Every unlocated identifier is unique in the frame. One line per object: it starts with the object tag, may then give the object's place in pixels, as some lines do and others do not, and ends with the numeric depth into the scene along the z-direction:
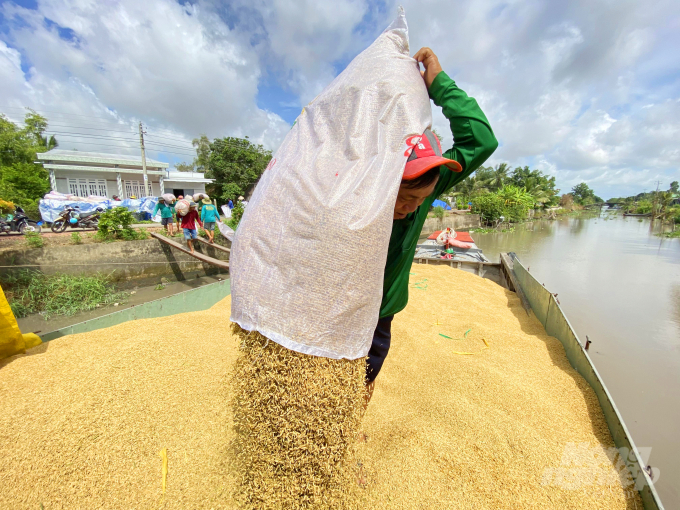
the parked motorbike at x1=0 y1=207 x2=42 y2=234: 7.34
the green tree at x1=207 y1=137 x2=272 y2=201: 19.20
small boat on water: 7.08
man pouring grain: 1.04
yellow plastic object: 2.29
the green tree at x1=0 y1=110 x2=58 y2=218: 11.76
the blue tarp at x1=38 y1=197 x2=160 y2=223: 9.52
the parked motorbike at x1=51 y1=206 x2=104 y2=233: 8.19
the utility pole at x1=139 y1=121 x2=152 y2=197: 16.67
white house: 16.02
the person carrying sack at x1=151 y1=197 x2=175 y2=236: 8.04
